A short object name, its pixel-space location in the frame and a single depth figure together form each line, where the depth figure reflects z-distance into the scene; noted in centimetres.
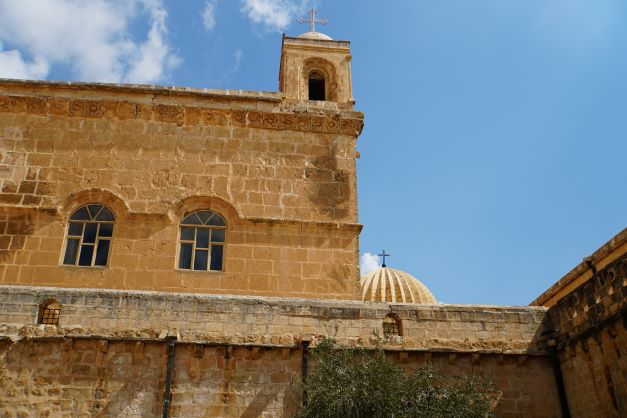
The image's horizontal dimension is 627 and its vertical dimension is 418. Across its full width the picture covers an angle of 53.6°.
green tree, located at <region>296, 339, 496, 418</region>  710
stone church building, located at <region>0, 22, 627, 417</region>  806
